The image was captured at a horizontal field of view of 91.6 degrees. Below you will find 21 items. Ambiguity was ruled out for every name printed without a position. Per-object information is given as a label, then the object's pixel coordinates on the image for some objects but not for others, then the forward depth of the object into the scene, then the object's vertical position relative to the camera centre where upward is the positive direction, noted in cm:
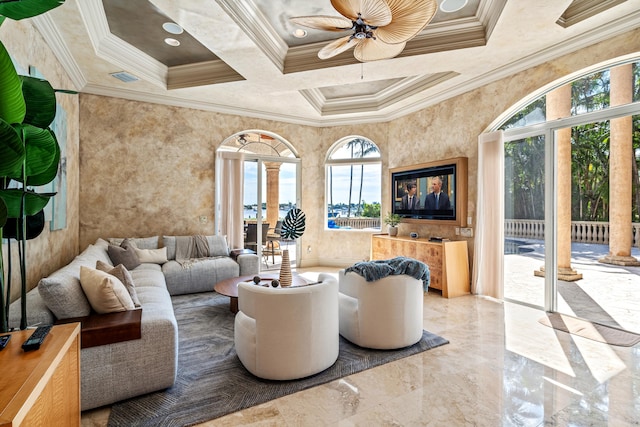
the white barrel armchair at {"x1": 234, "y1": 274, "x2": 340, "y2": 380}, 229 -86
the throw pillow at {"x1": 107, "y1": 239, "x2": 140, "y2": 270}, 431 -57
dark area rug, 199 -125
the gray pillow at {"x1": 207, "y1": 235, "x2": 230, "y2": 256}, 536 -52
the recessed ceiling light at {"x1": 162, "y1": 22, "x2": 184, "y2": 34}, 356 +220
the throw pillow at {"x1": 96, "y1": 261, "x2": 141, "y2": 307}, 267 -54
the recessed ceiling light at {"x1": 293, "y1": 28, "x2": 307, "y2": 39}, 365 +220
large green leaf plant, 115 +32
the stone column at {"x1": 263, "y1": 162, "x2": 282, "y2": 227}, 657 +52
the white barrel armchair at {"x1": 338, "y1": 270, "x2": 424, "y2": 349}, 281 -87
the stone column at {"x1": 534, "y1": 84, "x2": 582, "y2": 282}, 380 +49
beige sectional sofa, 201 -90
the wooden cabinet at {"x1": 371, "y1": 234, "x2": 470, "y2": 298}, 462 -68
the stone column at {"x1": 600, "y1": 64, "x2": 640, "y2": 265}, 327 +48
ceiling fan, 237 +164
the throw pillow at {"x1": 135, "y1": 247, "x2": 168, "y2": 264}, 469 -61
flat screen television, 487 +45
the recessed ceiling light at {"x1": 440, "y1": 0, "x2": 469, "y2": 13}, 312 +217
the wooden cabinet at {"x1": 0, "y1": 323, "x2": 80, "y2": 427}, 94 -56
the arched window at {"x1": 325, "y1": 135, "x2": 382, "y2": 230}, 677 +71
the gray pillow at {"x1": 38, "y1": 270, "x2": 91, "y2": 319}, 212 -57
